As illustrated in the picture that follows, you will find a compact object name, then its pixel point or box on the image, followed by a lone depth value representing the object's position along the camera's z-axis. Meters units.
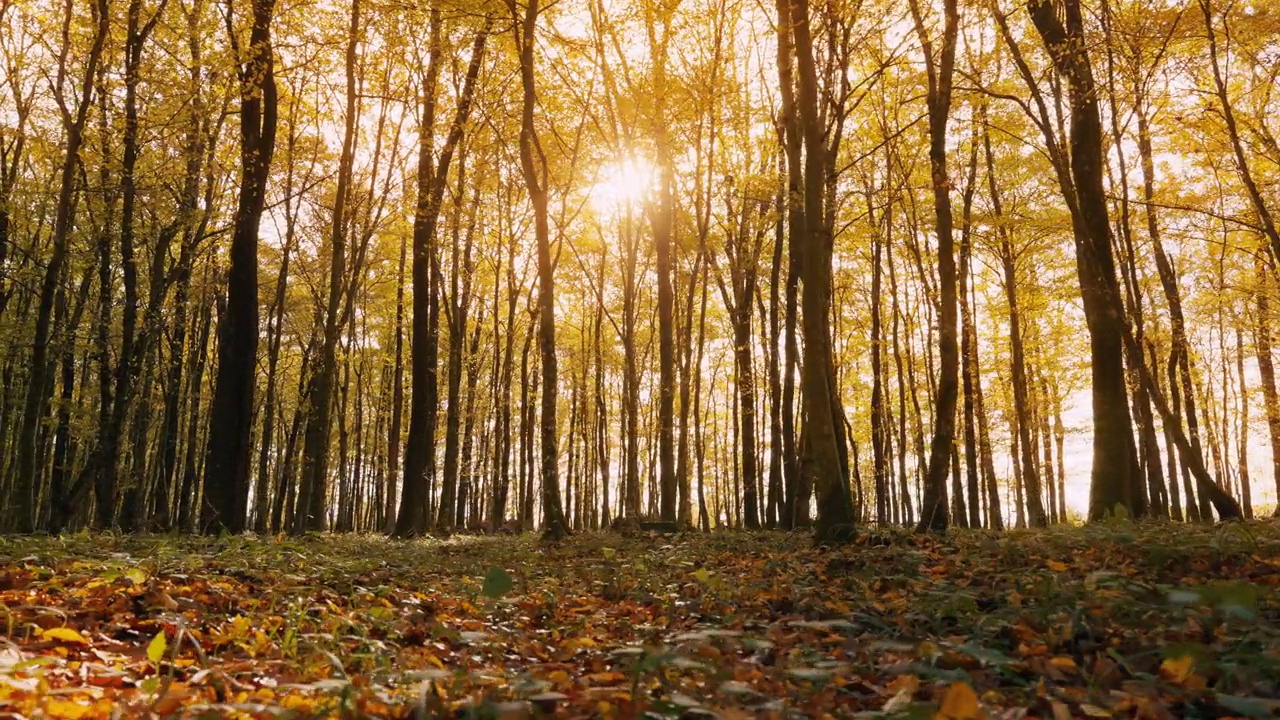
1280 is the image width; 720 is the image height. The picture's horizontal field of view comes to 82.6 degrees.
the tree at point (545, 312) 10.90
